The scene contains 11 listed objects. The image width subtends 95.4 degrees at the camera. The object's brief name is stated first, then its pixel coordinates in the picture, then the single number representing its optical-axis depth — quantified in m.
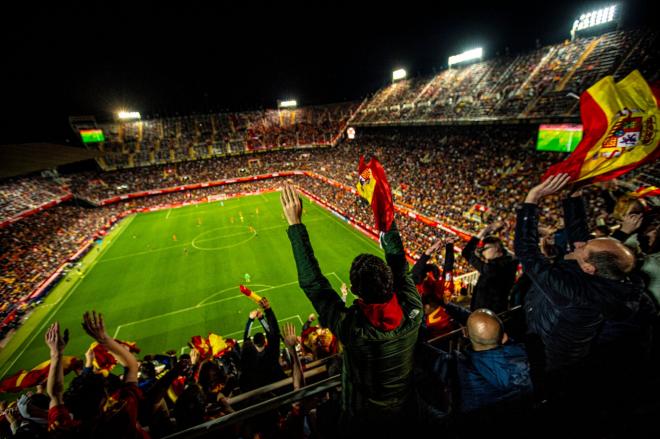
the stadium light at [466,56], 41.09
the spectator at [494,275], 4.86
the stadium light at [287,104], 72.62
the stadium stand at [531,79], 23.19
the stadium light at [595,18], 27.11
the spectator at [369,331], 1.94
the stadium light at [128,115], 59.84
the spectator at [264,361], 4.29
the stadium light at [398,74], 55.50
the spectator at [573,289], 2.46
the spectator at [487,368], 2.38
